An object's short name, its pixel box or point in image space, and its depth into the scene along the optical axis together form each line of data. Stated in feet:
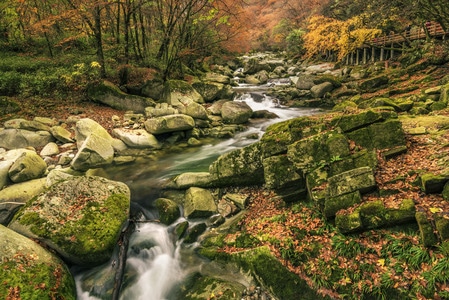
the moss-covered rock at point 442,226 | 12.59
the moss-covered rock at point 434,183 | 14.48
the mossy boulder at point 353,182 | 16.48
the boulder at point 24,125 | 36.65
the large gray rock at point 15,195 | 21.97
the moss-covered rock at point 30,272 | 13.91
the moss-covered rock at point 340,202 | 16.26
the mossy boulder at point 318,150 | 19.06
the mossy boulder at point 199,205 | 22.90
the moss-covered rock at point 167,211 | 23.02
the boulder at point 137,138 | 38.45
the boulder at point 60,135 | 37.58
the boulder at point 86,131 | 36.45
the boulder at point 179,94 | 52.60
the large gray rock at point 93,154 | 32.47
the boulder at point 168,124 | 40.01
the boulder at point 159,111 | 45.73
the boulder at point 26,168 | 27.55
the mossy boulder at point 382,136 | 19.24
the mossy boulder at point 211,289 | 15.97
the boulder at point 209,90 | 60.10
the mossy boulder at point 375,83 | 57.77
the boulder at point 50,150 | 34.76
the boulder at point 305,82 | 69.36
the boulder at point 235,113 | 49.88
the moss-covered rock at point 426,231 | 13.02
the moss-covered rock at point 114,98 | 49.21
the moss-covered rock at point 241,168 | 24.42
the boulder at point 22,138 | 34.71
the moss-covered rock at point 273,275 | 14.94
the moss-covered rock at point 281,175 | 20.35
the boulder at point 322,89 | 63.87
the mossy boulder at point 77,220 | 17.90
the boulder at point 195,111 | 47.01
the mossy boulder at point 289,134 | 21.79
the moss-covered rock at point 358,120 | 19.85
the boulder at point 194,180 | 25.77
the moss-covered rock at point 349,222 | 15.07
